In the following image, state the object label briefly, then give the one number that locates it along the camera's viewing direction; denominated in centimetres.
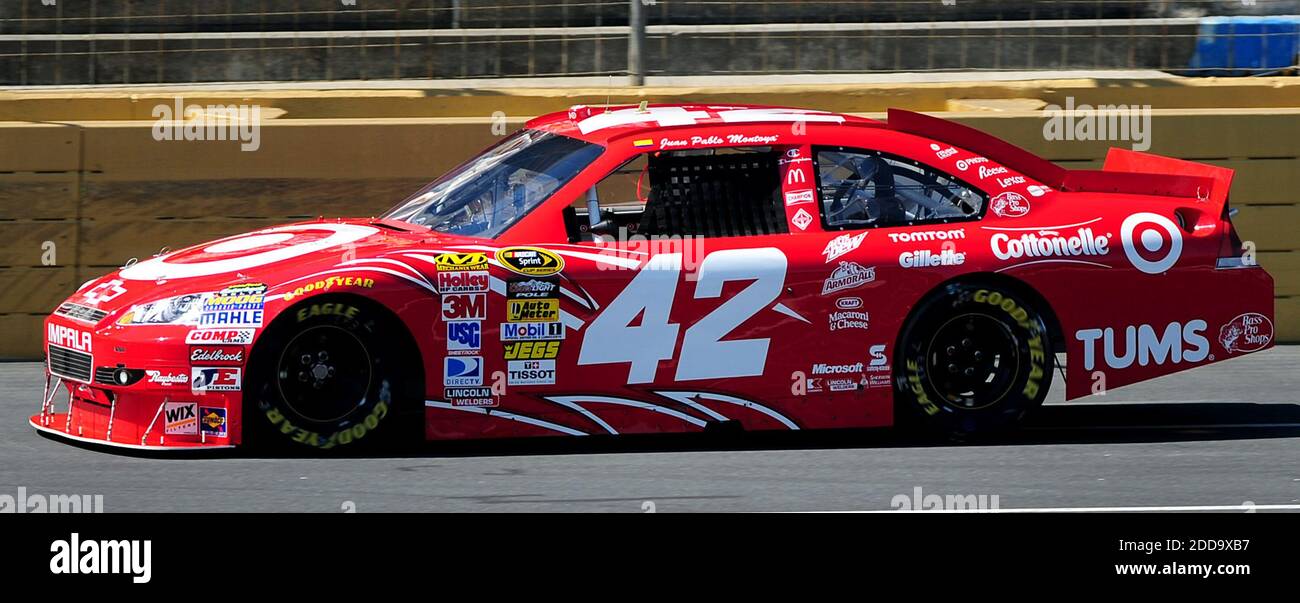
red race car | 1372
